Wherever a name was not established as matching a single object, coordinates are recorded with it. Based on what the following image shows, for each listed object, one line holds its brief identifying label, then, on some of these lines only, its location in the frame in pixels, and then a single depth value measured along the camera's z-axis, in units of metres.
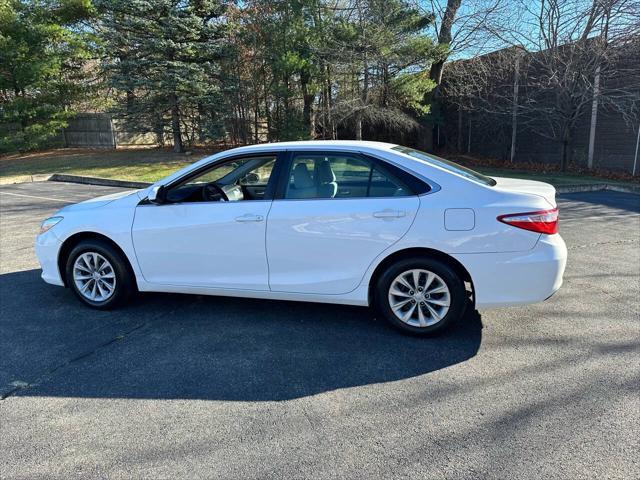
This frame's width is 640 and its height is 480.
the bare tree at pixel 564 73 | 14.68
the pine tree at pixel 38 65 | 20.91
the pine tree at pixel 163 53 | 18.16
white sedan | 3.59
